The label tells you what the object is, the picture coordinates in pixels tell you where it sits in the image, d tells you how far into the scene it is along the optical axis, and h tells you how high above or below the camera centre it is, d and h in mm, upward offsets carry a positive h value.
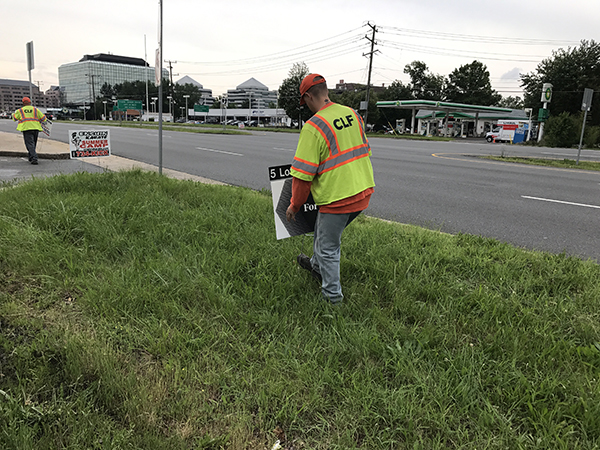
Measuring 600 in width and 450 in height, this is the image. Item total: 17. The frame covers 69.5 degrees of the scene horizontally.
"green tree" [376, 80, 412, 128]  71625 +6190
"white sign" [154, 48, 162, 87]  7079 +897
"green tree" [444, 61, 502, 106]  73125 +9008
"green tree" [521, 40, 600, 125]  48469 +7606
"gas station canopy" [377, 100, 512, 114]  51759 +3710
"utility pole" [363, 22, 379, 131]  47262 +9424
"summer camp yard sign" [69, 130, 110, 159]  6973 -380
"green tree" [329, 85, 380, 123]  66219 +5042
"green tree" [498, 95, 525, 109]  122612 +11076
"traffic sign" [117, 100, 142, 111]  72438 +2786
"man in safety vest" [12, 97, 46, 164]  11305 -148
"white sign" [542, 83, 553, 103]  39875 +4387
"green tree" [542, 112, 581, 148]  33175 +826
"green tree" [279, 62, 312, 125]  61094 +5462
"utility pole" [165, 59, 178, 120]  74012 +9265
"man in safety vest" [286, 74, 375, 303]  2953 -254
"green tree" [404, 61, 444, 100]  78688 +9611
